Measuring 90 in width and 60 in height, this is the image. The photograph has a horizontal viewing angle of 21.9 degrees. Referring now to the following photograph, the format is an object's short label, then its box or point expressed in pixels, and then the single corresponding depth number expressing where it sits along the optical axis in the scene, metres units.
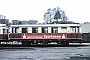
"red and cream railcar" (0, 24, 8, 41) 32.00
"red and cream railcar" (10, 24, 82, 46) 31.31
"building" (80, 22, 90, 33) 42.53
